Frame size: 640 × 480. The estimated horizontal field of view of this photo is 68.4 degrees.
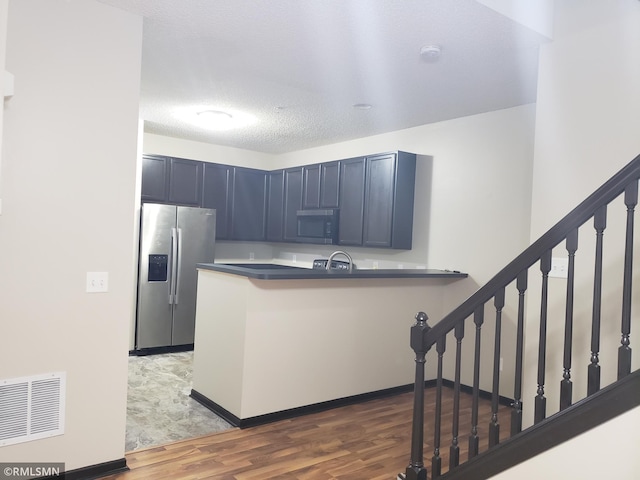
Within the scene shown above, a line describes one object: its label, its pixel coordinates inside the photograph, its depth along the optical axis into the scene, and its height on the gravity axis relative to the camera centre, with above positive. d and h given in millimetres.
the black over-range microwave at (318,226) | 5445 +170
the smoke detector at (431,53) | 2939 +1222
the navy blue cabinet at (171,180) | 5583 +651
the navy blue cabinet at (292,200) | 6098 +509
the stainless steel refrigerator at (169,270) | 5238 -422
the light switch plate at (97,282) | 2570 -286
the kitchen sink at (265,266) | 6404 -391
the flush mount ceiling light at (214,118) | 4672 +1231
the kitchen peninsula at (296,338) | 3369 -770
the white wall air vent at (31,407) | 2318 -913
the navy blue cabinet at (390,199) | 4762 +452
